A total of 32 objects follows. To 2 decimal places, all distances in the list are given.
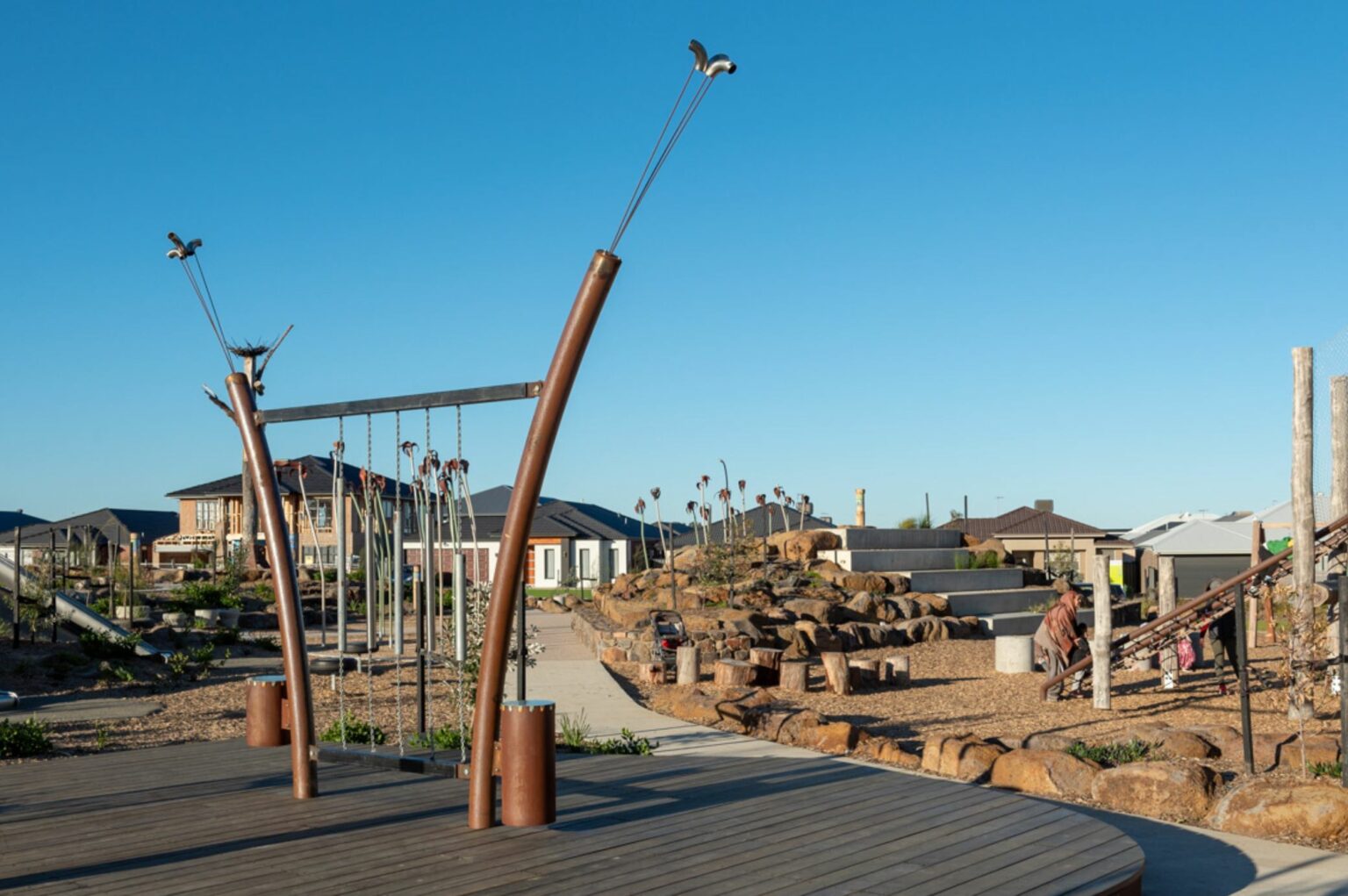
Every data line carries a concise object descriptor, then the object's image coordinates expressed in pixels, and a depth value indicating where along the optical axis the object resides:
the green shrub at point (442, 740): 9.39
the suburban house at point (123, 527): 54.56
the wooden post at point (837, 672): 15.21
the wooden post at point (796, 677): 15.23
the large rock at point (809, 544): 29.70
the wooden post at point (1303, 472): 12.24
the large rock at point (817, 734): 10.41
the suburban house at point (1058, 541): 41.62
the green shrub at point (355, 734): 10.44
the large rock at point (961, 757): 9.48
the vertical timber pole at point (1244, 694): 9.30
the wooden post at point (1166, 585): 20.62
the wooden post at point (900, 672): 16.53
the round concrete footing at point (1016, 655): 17.80
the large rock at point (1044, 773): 8.77
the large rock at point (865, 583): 26.14
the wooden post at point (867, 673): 15.98
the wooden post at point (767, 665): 15.87
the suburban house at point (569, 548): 46.19
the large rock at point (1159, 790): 8.19
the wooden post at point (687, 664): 15.66
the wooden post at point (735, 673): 15.47
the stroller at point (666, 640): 16.80
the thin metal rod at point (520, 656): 7.57
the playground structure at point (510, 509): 6.16
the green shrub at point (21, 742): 10.20
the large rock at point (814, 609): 22.47
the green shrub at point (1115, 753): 9.69
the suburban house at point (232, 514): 47.94
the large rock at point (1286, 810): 7.42
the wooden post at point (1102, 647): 14.16
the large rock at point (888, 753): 10.04
